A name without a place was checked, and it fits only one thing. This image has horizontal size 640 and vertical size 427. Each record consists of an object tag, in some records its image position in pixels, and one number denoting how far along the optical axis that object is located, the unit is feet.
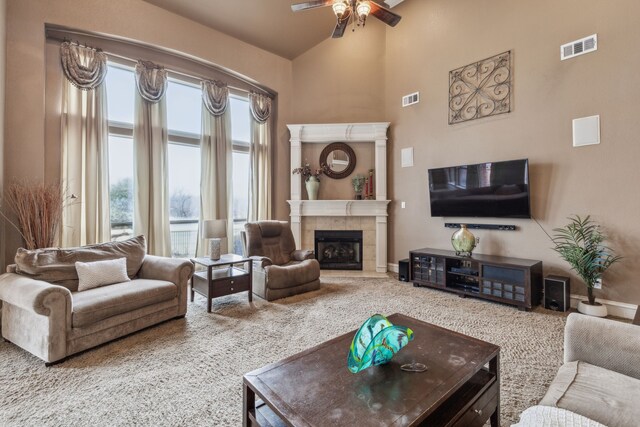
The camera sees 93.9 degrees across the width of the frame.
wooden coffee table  3.76
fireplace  18.45
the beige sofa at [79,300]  7.42
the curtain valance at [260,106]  18.18
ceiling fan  9.71
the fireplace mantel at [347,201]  17.89
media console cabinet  11.41
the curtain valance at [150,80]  13.80
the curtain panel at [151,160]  13.85
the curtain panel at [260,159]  18.38
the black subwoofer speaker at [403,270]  15.79
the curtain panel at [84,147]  11.98
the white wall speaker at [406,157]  17.15
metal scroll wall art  13.52
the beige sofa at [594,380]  3.68
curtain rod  11.93
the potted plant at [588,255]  10.68
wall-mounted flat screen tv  12.68
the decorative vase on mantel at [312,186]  18.15
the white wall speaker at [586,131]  11.15
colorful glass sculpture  4.47
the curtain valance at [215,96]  16.16
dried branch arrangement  10.26
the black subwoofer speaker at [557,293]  11.07
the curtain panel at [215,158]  16.20
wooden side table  11.27
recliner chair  12.63
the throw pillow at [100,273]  9.23
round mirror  18.60
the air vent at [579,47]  11.21
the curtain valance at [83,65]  11.80
